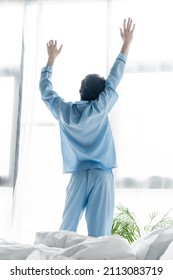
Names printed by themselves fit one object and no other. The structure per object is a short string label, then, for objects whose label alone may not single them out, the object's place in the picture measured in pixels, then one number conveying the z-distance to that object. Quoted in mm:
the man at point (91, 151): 2352
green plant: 2789
